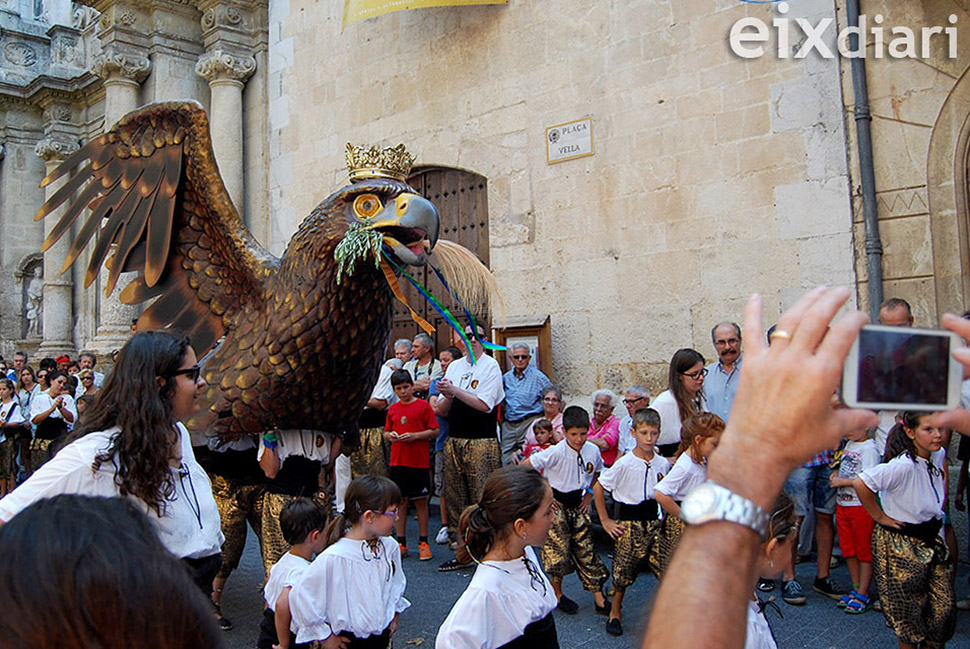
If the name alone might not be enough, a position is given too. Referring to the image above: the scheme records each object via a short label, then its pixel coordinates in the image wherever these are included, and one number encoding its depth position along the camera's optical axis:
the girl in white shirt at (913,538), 3.90
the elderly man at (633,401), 5.99
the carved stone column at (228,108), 11.41
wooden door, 9.23
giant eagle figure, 4.31
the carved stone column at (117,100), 12.12
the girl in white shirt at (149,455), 2.43
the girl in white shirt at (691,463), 4.33
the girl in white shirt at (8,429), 9.66
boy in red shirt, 6.69
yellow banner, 8.88
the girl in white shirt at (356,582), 3.47
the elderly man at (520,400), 7.33
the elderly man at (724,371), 5.50
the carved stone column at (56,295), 15.80
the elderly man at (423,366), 7.83
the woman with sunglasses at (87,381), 9.92
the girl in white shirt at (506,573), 2.62
